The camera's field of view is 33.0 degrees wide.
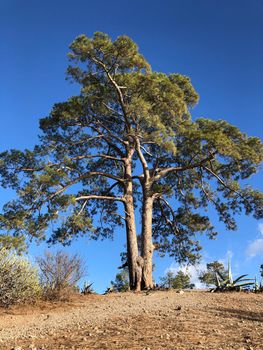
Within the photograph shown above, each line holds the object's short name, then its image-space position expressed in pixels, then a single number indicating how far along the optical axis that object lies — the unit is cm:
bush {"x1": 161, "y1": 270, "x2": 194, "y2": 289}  2919
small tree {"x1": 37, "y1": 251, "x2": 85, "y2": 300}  1062
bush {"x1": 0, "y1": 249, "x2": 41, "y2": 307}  969
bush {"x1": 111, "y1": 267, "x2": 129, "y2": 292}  2943
